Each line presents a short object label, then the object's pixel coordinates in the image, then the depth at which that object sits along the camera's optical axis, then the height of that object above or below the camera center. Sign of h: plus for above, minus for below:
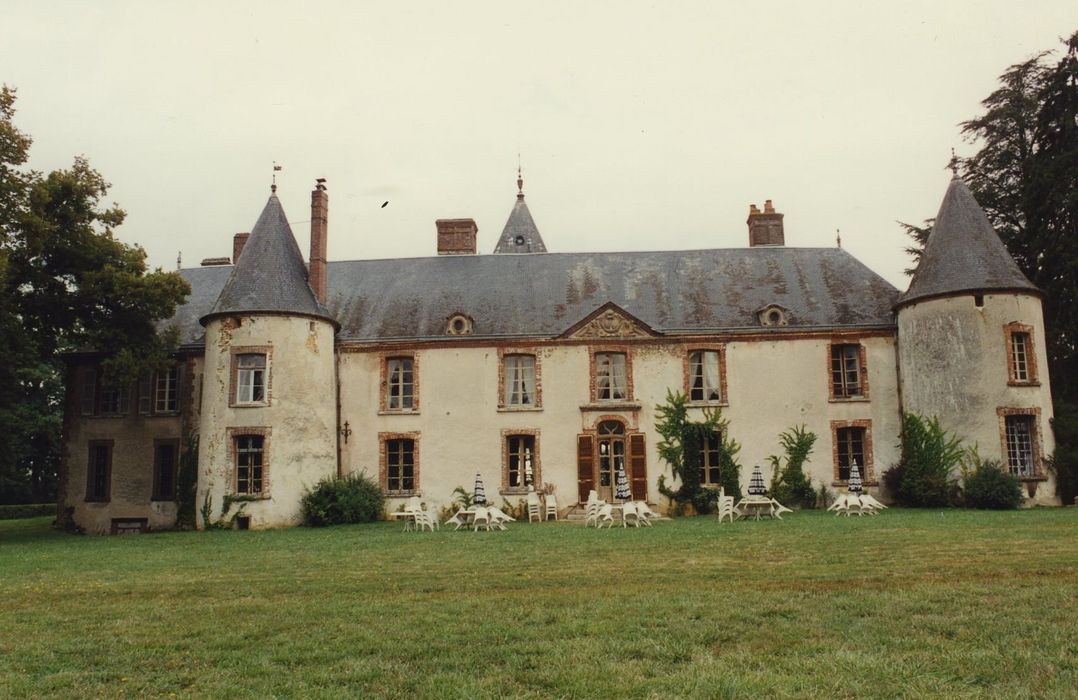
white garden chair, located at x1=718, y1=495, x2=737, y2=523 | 19.17 -0.82
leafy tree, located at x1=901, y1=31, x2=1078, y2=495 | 26.84 +8.77
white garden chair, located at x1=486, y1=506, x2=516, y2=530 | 19.38 -0.98
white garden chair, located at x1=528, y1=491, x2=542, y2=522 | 22.81 -0.91
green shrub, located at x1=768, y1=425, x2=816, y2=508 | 23.88 -0.13
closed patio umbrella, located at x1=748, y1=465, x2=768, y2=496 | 20.07 -0.42
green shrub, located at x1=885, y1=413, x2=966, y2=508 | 22.48 -0.02
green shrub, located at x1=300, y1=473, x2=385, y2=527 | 22.59 -0.70
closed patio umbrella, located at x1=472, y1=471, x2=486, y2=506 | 19.69 -0.49
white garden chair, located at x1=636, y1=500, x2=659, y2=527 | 19.10 -0.88
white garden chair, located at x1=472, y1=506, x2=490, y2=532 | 19.06 -0.92
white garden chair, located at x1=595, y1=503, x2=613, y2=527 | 19.14 -0.93
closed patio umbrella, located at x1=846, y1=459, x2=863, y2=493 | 20.69 -0.35
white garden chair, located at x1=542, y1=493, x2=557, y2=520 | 23.55 -0.93
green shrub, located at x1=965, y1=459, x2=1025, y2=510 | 21.50 -0.64
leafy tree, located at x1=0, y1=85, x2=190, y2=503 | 19.19 +4.63
